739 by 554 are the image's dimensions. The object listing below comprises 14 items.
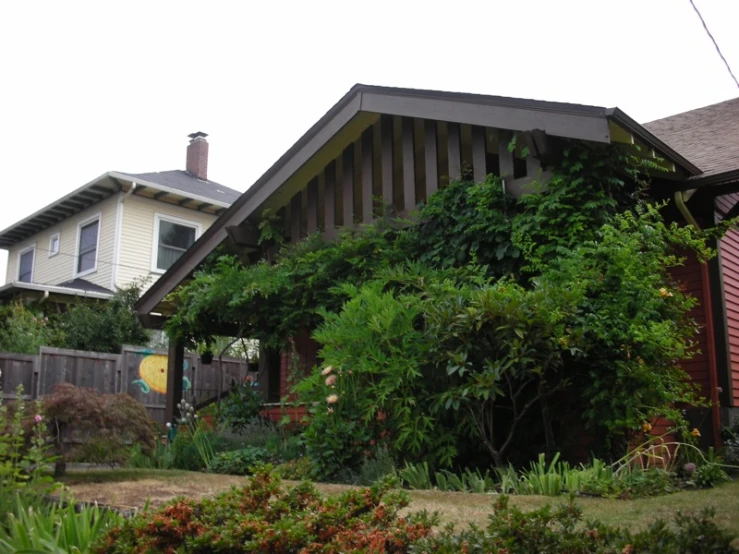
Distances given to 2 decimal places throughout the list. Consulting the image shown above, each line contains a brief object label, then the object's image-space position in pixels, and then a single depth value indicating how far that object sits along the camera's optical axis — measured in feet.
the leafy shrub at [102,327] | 61.62
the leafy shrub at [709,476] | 21.52
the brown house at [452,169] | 27.55
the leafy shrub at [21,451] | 18.78
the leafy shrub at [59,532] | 13.34
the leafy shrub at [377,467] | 23.52
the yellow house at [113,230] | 73.77
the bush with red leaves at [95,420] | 25.58
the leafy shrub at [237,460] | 29.25
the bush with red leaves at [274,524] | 11.78
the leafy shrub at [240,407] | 36.19
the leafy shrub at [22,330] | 57.00
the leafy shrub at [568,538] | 10.55
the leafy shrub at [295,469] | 26.08
